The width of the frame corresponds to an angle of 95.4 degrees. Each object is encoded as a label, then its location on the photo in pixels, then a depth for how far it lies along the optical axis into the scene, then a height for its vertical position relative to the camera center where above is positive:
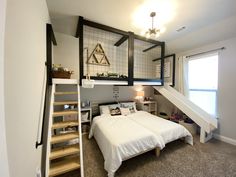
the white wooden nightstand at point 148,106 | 4.17 -0.79
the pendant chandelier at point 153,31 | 1.94 +1.00
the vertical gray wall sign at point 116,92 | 3.94 -0.21
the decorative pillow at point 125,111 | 3.52 -0.83
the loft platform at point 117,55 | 2.53 +1.05
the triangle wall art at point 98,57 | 3.29 +0.94
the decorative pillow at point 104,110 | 3.38 -0.75
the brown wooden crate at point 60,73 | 2.24 +0.29
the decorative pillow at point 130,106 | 3.75 -0.68
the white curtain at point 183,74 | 3.59 +0.41
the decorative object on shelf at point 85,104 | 3.33 -0.55
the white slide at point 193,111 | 2.59 -0.68
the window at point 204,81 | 3.04 +0.16
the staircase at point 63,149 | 1.55 -1.00
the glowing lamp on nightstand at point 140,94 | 4.05 -0.31
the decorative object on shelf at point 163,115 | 4.16 -1.14
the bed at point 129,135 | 1.71 -0.93
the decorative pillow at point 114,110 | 3.44 -0.77
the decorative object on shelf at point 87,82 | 2.25 +0.09
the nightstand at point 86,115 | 3.21 -0.86
